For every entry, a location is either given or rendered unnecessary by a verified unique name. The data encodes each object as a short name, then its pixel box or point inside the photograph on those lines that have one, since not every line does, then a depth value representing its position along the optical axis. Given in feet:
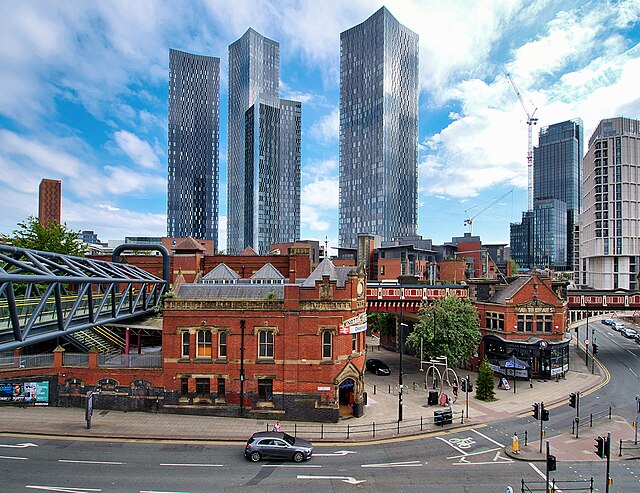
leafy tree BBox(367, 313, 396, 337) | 196.00
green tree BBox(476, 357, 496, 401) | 114.42
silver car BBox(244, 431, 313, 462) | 74.33
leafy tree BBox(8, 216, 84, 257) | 153.58
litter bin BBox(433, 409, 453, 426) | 94.48
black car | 146.72
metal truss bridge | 50.11
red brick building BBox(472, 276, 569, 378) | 138.51
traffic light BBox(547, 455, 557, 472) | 56.75
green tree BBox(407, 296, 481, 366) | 129.49
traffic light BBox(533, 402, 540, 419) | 76.54
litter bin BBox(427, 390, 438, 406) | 109.81
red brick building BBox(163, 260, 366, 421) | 96.22
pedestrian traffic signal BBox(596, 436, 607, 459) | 58.49
